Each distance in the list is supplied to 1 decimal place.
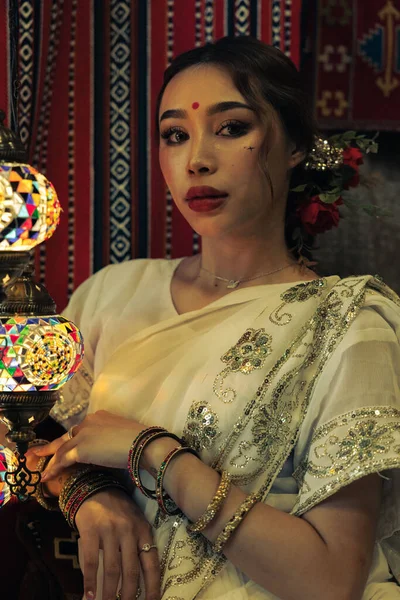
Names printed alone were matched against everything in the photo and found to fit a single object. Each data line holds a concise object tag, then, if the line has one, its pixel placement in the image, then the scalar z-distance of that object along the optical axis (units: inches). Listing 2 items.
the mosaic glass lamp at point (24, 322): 47.1
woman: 51.8
